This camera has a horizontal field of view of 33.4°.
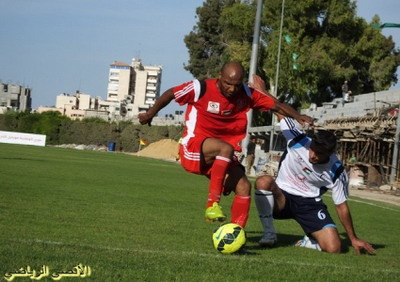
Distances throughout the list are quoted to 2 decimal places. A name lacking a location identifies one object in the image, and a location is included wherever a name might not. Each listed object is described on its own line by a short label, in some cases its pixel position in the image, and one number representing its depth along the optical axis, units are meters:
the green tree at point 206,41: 75.69
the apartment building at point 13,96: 171.75
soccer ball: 7.04
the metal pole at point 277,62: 51.91
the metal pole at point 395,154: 31.55
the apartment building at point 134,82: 177.62
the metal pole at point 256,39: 33.66
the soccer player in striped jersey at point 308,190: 8.28
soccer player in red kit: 7.78
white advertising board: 61.91
